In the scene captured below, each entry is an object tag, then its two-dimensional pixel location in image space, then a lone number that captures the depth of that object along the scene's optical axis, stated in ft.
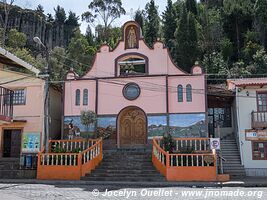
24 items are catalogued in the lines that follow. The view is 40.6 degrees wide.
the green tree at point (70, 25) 214.48
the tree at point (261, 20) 132.05
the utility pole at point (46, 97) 58.26
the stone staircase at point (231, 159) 67.00
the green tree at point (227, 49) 130.11
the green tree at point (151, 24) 156.54
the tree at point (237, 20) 136.15
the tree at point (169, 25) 148.12
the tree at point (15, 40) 147.84
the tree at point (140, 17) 169.78
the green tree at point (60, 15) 221.99
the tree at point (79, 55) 142.41
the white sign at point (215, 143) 58.65
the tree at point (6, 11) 139.25
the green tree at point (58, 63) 125.94
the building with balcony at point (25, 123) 73.31
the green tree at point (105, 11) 171.53
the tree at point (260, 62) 114.01
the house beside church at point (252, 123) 68.74
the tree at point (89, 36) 181.68
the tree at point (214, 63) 119.75
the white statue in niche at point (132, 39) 76.99
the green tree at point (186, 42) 120.67
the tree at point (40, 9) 208.42
